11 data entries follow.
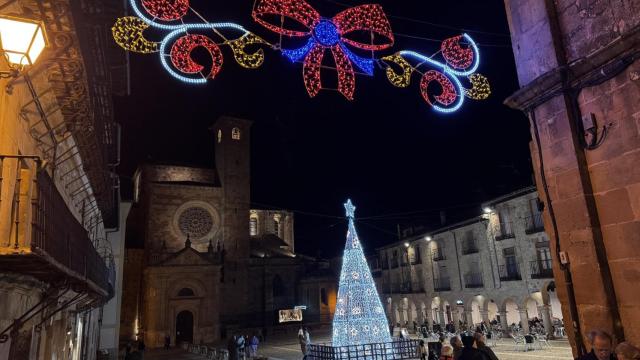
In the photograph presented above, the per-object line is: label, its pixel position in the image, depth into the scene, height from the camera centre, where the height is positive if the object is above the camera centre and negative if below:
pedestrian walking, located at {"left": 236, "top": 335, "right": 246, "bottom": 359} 21.50 -2.48
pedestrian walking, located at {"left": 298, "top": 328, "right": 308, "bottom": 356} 21.18 -2.31
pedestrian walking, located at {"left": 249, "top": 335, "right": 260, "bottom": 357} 22.25 -2.41
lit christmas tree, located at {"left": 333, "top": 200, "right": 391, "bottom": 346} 16.97 -0.84
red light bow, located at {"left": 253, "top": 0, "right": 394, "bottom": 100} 7.91 +4.85
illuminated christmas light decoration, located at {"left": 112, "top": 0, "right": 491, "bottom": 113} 6.92 +4.46
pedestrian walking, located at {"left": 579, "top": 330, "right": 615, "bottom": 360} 4.54 -0.72
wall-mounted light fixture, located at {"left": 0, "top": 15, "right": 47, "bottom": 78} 3.41 +2.12
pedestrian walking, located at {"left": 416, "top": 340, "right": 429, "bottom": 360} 16.11 -2.44
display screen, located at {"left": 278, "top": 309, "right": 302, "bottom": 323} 42.41 -2.06
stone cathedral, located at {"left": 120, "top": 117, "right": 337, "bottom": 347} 35.88 +3.33
